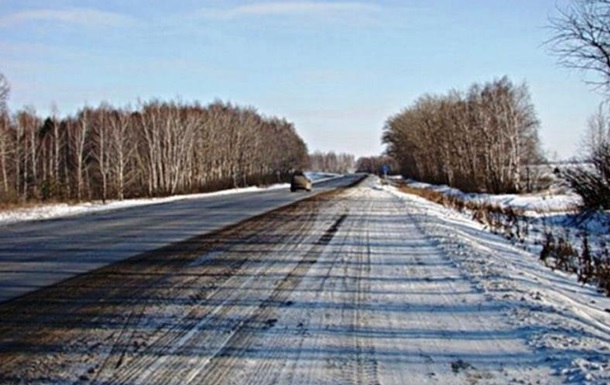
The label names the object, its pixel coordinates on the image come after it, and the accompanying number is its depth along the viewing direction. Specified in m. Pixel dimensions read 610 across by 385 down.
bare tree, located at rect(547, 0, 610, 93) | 22.67
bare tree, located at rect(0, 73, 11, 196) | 59.16
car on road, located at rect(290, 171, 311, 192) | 50.53
